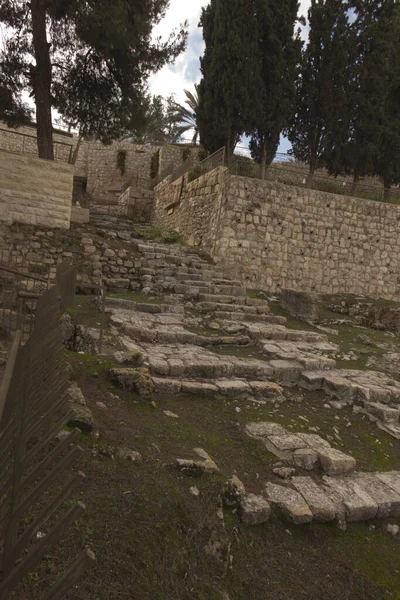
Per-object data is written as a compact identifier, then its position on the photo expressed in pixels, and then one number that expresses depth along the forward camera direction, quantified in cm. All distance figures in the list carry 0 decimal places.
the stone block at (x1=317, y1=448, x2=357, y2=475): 352
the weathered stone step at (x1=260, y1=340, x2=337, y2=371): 614
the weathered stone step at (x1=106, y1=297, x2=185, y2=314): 825
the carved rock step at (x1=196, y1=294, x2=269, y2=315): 909
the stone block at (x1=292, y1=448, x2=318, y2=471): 355
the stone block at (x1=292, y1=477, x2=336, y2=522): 291
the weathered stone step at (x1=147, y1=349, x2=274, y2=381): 510
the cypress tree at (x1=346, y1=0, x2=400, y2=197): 1490
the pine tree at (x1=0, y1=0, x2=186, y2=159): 924
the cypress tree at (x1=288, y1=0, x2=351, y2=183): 1476
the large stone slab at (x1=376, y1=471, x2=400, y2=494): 341
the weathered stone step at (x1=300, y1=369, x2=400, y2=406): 541
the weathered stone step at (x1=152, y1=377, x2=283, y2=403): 456
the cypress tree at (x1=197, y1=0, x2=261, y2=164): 1329
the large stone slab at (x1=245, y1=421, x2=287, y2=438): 398
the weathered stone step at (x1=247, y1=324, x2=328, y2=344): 757
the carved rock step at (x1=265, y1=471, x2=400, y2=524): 290
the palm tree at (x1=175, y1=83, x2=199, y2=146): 2620
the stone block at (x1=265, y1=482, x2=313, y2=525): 280
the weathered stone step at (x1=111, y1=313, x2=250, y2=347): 651
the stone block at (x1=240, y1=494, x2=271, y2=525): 269
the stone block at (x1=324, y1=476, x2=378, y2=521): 303
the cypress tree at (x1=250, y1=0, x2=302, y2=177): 1348
